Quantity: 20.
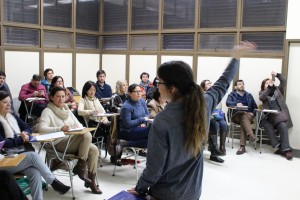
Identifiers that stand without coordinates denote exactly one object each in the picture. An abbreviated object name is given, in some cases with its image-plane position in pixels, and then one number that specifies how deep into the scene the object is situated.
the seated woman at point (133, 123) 4.00
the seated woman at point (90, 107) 4.59
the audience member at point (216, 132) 4.95
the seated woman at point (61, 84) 5.38
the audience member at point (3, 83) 5.39
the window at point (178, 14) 6.87
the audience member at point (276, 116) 5.46
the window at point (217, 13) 6.40
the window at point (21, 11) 6.10
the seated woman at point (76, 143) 3.56
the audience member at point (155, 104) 4.62
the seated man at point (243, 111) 5.57
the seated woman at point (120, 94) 5.51
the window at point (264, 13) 5.92
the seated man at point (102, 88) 6.19
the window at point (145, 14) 7.33
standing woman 1.30
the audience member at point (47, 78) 6.17
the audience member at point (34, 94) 5.63
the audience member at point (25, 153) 3.00
